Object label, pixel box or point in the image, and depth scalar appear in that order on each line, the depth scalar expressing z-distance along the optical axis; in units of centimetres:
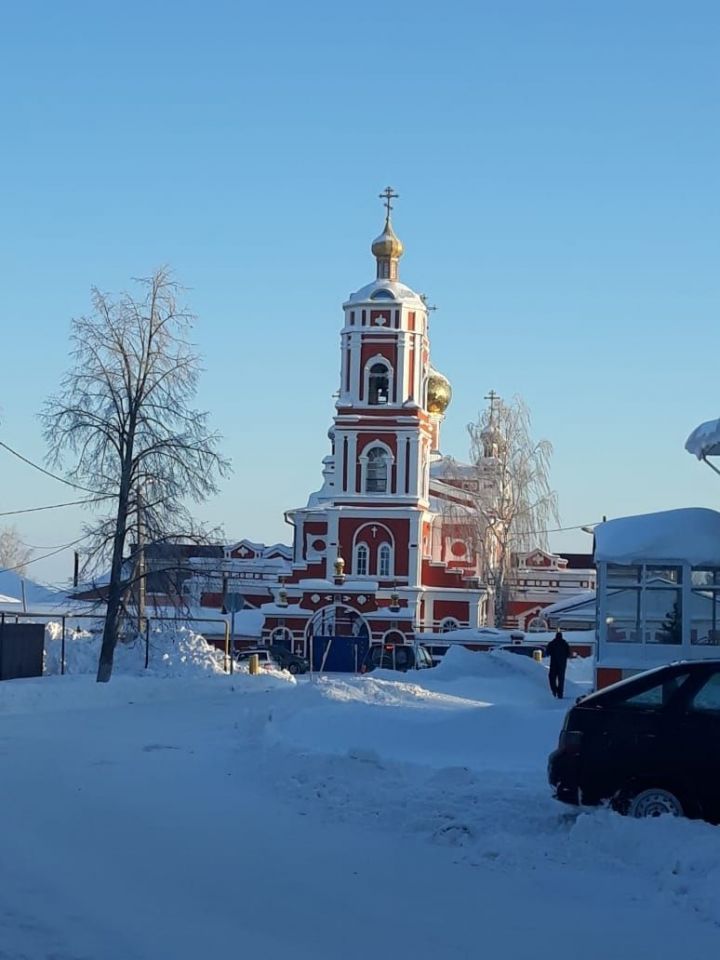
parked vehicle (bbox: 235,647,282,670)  4999
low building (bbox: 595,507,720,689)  2397
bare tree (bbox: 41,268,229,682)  3141
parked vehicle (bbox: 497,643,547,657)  5356
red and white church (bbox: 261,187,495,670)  6341
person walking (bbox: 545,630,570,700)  3303
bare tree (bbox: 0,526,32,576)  9513
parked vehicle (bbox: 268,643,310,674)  5425
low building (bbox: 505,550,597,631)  6969
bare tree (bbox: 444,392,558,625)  6488
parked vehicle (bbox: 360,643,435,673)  4784
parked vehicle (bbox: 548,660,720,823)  1073
